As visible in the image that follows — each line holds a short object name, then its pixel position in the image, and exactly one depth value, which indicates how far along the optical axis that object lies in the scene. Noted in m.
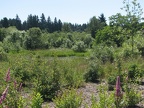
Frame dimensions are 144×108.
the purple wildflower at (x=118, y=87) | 2.41
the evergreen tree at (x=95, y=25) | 41.47
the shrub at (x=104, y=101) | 2.57
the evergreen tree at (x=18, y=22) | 59.94
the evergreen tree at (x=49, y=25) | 63.86
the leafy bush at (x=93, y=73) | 6.42
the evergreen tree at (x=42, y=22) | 64.34
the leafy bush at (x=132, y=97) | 3.76
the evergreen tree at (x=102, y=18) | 45.46
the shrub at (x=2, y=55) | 12.22
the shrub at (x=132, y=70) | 6.06
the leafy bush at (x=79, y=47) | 27.35
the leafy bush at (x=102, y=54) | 11.00
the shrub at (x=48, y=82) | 4.40
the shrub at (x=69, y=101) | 2.91
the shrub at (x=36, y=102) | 2.36
